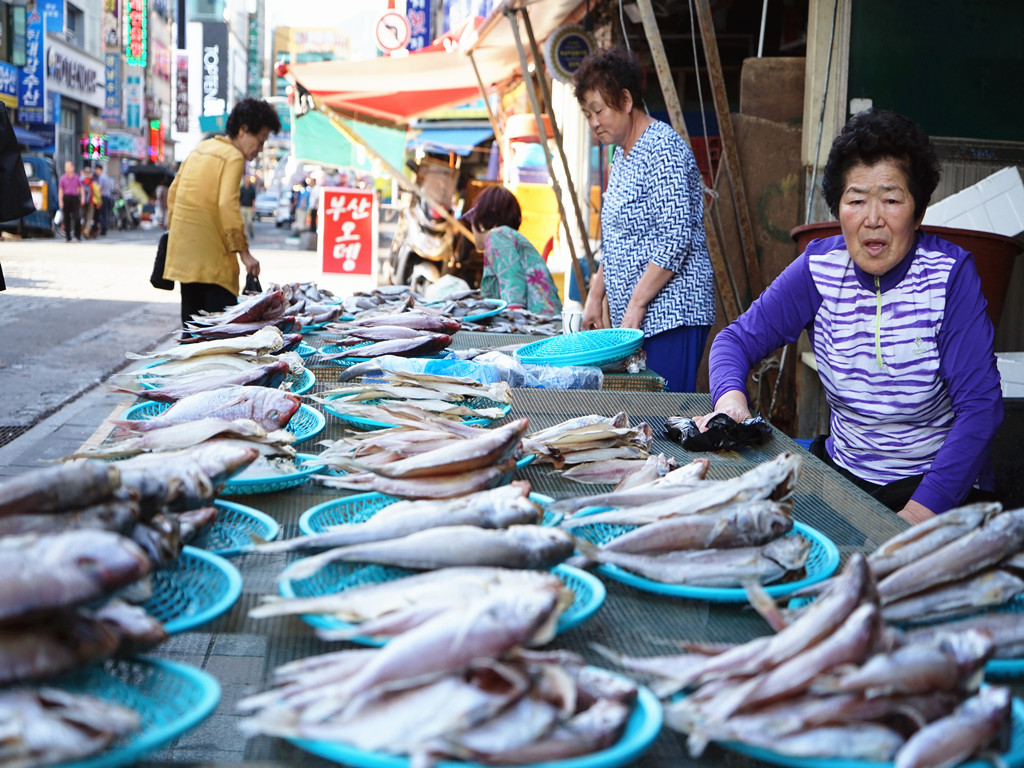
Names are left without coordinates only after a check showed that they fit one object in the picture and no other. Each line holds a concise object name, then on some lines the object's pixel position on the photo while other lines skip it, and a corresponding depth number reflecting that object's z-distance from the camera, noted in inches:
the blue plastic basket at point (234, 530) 67.9
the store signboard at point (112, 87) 1813.5
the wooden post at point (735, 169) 225.1
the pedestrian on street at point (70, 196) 1035.3
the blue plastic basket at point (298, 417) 102.1
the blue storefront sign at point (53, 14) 1283.2
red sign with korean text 552.1
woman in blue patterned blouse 175.6
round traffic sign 740.0
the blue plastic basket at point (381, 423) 100.9
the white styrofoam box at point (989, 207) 200.7
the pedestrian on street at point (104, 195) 1222.9
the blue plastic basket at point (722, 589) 61.7
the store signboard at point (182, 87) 1908.2
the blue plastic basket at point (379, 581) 56.3
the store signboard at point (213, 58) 1779.0
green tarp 548.4
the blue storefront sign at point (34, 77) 1240.2
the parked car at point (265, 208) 2036.2
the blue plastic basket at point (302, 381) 123.5
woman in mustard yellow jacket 267.3
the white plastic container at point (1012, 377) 169.8
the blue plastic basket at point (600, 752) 40.8
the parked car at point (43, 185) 908.1
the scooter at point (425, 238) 490.6
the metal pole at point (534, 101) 268.7
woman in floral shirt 257.1
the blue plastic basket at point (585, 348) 147.8
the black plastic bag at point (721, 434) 106.0
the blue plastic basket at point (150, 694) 41.9
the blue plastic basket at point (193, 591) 54.1
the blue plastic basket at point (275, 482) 80.2
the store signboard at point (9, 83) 1179.3
